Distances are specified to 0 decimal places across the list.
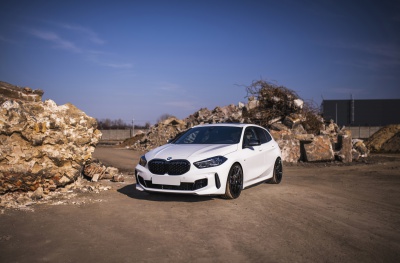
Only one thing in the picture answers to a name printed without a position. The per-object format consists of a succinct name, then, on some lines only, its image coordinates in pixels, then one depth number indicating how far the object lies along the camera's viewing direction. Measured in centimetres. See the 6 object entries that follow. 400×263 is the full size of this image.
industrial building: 5353
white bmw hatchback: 682
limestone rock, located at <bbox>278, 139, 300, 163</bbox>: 1513
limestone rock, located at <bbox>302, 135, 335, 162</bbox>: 1512
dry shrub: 1705
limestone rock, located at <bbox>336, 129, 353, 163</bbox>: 1562
